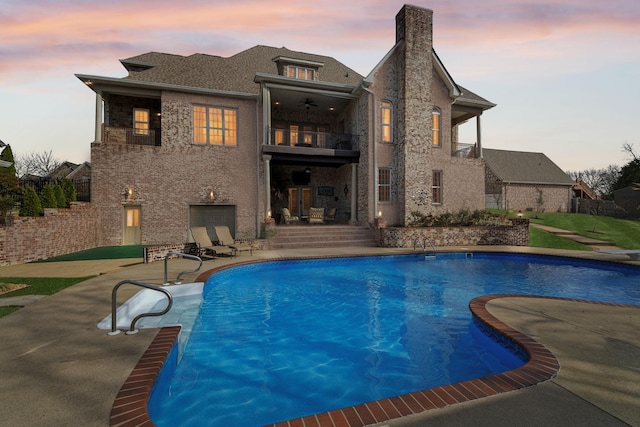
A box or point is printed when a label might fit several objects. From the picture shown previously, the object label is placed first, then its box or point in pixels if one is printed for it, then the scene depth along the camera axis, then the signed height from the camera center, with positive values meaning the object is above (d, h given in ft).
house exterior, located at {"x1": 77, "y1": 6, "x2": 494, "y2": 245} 49.80 +13.26
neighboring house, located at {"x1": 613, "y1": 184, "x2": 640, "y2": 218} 96.99 +3.69
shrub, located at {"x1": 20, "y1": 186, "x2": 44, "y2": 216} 35.04 +1.33
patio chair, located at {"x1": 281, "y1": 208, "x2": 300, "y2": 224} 59.67 -0.75
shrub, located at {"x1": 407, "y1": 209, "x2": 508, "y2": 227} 54.85 -1.18
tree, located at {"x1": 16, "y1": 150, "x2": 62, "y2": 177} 179.32 +31.24
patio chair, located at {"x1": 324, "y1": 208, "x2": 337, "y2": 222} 61.86 -0.59
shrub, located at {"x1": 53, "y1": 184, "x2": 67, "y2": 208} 39.35 +2.41
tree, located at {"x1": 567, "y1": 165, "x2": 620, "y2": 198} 224.35 +28.99
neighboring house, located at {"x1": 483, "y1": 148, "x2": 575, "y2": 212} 105.19 +10.51
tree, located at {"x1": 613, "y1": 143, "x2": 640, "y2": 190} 115.75 +14.81
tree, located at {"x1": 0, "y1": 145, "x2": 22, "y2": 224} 34.06 +3.39
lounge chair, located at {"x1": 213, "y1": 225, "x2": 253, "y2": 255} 42.06 -3.97
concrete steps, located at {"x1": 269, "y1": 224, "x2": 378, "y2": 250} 48.75 -4.01
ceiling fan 60.59 +22.83
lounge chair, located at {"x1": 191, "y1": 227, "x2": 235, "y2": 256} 38.88 -4.30
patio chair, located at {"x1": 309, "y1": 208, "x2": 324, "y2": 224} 59.11 -0.25
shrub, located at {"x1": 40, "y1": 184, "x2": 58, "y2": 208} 37.55 +2.06
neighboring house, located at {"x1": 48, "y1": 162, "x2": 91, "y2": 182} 92.45 +15.54
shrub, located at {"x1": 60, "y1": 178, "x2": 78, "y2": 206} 41.98 +3.53
